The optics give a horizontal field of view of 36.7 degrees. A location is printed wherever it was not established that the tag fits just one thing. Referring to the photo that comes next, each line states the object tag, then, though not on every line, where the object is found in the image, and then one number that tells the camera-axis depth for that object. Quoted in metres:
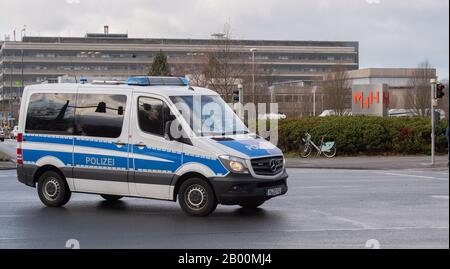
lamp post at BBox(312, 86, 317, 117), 69.65
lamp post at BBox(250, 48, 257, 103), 51.65
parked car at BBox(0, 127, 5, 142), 67.03
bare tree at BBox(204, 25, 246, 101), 44.94
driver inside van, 11.99
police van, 11.54
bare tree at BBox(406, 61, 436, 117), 60.53
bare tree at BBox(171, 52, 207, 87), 47.89
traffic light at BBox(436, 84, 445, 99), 28.40
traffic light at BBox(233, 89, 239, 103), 35.01
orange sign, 38.94
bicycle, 31.64
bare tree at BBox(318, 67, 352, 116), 64.94
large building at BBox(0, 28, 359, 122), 109.12
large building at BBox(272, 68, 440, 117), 69.25
